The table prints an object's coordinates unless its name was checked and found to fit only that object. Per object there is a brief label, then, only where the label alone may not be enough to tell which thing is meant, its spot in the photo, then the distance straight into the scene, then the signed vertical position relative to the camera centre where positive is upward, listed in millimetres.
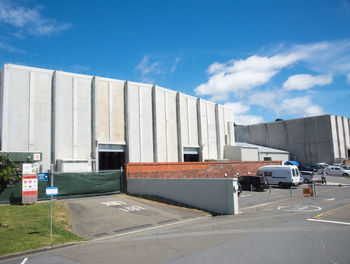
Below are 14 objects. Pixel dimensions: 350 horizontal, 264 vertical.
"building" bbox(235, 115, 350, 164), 58875 +3951
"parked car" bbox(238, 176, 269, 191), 26375 -2549
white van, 28875 -2079
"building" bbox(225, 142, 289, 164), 41125 +579
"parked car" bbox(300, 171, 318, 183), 33691 -2621
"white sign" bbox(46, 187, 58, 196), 10795 -1054
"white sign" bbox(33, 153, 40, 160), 22125 +672
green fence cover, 17891 -1663
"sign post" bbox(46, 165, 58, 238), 10795 -1054
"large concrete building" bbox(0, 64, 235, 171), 23906 +4293
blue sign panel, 19202 -881
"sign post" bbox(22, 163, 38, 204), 17094 -1255
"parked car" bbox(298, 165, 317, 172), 49225 -2418
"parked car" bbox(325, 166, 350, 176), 43281 -2789
